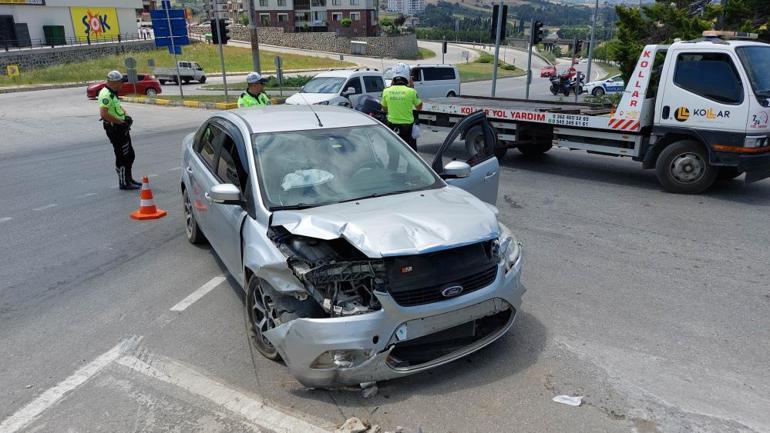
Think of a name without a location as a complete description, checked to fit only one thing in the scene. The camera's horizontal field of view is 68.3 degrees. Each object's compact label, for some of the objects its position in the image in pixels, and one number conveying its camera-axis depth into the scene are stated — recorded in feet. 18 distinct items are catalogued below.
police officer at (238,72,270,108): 29.73
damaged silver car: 11.15
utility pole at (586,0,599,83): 89.56
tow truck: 25.80
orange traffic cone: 25.26
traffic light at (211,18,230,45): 80.23
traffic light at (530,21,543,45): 64.18
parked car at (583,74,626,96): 110.11
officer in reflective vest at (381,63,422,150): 31.99
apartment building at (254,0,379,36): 288.30
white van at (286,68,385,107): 55.98
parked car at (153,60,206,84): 127.03
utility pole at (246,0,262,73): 84.89
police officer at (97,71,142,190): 28.78
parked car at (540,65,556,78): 182.21
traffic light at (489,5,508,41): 54.90
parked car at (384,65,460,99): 77.66
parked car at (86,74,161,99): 94.22
